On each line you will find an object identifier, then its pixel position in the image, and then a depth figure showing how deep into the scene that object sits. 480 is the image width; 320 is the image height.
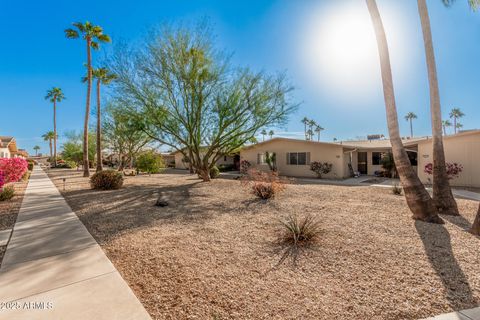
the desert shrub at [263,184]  8.93
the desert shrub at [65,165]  35.84
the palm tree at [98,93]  19.53
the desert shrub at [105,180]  11.94
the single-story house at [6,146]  30.25
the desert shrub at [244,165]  23.19
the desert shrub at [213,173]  18.67
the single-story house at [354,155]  12.55
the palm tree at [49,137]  67.06
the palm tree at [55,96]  40.04
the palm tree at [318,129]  65.44
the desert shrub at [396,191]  9.59
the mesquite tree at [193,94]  12.02
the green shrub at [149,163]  18.44
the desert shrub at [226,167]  27.62
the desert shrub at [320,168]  18.06
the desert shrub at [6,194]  8.96
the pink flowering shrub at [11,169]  9.52
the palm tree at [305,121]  63.93
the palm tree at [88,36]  18.55
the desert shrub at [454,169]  12.59
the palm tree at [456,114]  51.72
